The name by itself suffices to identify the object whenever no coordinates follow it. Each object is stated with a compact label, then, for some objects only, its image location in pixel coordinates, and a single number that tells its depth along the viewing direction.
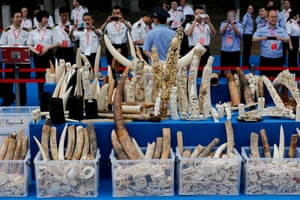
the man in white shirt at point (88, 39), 6.88
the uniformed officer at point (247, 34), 9.09
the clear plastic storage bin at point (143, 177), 2.82
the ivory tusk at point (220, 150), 2.92
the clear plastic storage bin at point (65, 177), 2.83
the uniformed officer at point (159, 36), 4.57
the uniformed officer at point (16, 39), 6.34
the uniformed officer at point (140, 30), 7.32
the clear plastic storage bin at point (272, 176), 2.85
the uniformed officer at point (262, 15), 7.86
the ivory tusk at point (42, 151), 2.88
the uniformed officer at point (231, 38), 7.25
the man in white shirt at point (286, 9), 8.95
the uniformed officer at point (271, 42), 6.19
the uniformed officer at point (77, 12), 9.73
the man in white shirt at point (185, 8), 9.34
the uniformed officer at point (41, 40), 6.46
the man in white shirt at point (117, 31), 7.40
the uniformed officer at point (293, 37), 8.18
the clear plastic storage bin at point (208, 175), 2.84
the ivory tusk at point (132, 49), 3.76
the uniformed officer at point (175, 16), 8.77
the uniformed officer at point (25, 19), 8.45
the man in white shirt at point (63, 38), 6.77
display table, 3.08
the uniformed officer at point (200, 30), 7.19
